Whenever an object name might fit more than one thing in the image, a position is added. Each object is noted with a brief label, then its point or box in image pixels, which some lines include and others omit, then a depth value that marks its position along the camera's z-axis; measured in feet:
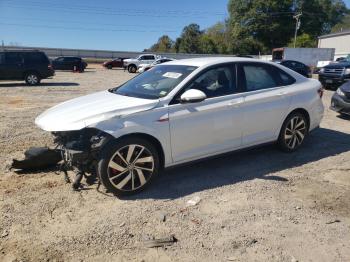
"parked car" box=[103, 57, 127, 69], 131.85
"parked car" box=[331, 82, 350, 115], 28.99
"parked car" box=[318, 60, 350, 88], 53.42
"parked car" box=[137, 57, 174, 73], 102.34
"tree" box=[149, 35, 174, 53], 313.32
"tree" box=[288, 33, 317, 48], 224.33
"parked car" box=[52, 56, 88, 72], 111.24
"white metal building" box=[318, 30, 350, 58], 188.44
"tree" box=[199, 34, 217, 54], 250.98
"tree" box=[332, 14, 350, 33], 298.06
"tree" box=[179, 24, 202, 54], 263.08
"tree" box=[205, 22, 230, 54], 246.27
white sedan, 13.87
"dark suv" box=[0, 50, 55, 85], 57.47
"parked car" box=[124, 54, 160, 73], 113.09
